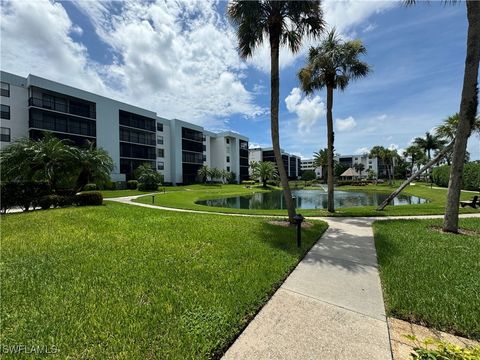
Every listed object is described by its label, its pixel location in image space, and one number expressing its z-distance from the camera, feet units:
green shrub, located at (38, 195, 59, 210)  46.52
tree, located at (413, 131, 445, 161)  178.91
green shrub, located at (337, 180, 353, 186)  212.64
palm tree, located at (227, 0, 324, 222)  29.94
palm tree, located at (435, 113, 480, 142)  102.48
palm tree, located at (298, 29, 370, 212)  41.16
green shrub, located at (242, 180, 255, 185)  217.19
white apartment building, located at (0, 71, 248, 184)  97.45
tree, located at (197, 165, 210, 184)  183.01
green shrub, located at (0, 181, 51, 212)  43.86
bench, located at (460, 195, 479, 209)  47.70
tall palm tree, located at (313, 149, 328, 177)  227.61
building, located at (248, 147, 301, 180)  332.60
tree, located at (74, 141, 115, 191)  57.67
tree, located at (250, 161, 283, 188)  180.86
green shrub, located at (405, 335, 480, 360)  6.10
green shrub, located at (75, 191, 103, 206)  50.98
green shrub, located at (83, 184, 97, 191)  72.62
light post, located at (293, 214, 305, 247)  21.24
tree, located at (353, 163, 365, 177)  309.71
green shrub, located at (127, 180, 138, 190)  125.59
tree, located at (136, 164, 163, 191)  118.62
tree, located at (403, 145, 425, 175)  209.97
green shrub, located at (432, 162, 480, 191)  94.07
